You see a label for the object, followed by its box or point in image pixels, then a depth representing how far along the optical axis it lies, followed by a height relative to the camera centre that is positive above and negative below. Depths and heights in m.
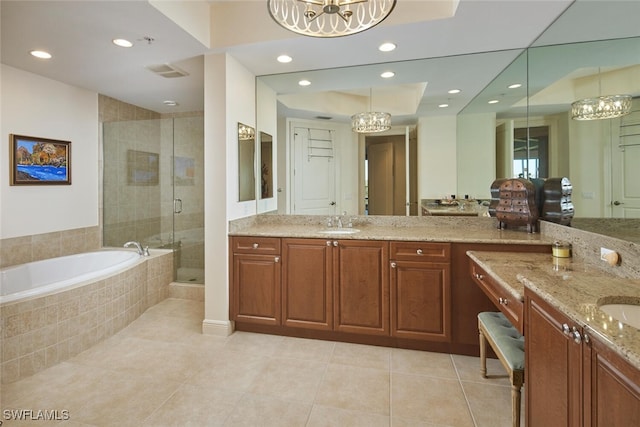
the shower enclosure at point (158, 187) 3.96 +0.34
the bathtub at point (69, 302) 2.08 -0.73
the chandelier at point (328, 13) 1.39 +0.95
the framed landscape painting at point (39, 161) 2.90 +0.53
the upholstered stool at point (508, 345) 1.50 -0.72
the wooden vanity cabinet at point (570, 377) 0.80 -0.52
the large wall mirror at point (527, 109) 1.73 +0.83
